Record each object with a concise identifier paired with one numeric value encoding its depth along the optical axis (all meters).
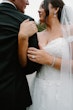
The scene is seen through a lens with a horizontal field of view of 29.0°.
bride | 1.81
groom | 1.55
